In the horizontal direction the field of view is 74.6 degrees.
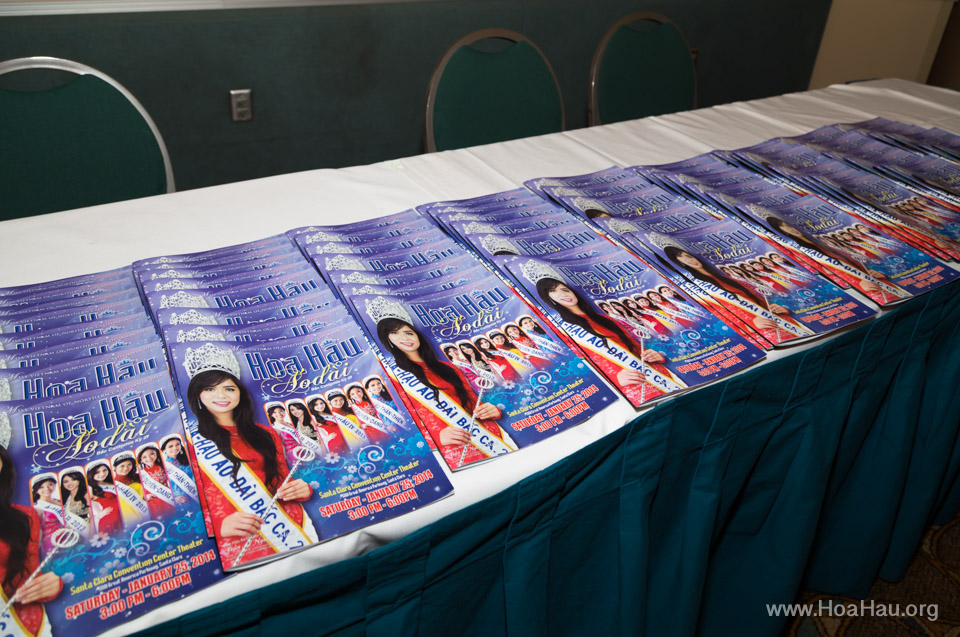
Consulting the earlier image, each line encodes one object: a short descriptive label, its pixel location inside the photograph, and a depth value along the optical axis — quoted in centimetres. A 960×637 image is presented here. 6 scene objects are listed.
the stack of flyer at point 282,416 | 48
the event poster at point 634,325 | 63
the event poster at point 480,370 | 56
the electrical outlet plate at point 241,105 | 182
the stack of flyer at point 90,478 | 42
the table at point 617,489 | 50
